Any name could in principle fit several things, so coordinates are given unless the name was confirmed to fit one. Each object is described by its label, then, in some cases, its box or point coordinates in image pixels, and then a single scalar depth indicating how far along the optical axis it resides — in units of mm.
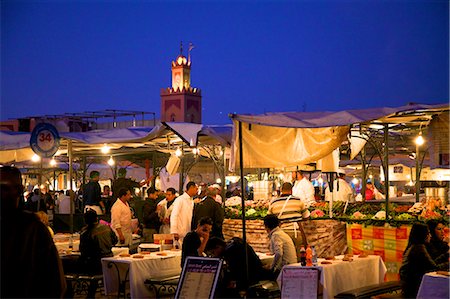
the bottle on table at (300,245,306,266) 9117
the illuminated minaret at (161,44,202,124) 98750
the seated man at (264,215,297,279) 9555
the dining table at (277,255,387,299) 9188
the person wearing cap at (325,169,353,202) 17734
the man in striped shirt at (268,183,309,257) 12031
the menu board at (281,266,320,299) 8609
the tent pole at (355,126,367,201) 16866
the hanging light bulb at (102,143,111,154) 15586
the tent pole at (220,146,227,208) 14617
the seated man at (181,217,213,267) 9164
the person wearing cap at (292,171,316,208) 16906
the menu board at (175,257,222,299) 7617
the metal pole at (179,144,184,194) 15640
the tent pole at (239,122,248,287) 8430
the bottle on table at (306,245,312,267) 9281
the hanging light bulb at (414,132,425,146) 13816
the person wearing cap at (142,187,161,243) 15016
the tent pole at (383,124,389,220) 11922
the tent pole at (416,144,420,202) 16114
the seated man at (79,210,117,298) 10484
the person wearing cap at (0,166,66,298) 4219
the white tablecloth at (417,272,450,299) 8039
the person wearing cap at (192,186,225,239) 13102
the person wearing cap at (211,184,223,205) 18812
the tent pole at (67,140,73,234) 13237
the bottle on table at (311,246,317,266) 9273
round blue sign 11867
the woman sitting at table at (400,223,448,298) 8531
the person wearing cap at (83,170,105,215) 16781
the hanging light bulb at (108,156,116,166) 22123
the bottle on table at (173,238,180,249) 11767
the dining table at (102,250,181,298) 10320
